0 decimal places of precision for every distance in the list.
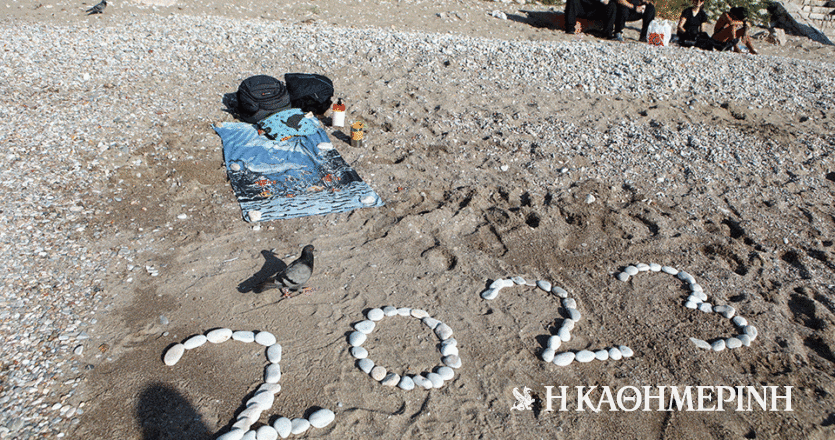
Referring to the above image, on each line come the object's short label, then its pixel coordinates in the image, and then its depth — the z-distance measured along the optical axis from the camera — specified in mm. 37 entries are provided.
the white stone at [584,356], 3848
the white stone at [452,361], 3732
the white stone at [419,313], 4141
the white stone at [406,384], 3530
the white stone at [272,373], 3490
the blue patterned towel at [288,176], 5355
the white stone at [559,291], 4469
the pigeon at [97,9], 9914
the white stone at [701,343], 4027
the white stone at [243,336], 3768
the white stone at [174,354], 3541
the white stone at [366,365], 3640
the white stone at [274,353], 3641
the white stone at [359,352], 3732
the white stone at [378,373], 3592
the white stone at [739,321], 4223
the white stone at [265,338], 3768
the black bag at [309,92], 6941
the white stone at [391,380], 3555
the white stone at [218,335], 3738
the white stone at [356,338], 3827
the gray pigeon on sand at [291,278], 4051
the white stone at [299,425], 3176
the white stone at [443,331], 3969
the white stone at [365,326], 3949
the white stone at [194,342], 3672
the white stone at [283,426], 3148
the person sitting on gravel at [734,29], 10945
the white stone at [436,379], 3573
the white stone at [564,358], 3814
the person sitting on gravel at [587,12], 11609
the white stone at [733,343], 4035
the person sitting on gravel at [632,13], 11367
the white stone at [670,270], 4805
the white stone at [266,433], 3100
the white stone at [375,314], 4070
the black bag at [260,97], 6637
